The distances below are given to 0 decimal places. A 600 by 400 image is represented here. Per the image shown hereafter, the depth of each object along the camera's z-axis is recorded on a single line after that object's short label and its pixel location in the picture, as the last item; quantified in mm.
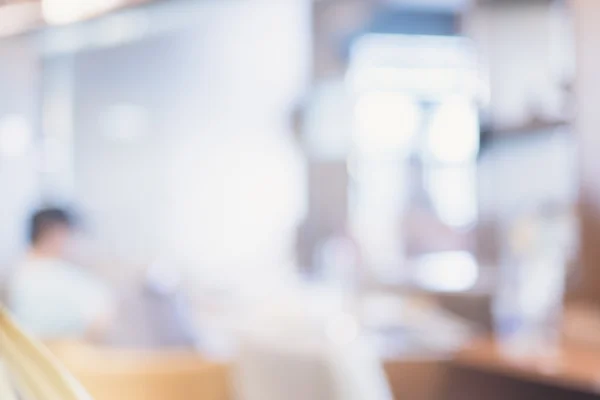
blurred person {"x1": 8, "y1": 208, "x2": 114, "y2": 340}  5951
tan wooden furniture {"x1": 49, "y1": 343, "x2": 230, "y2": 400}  4406
